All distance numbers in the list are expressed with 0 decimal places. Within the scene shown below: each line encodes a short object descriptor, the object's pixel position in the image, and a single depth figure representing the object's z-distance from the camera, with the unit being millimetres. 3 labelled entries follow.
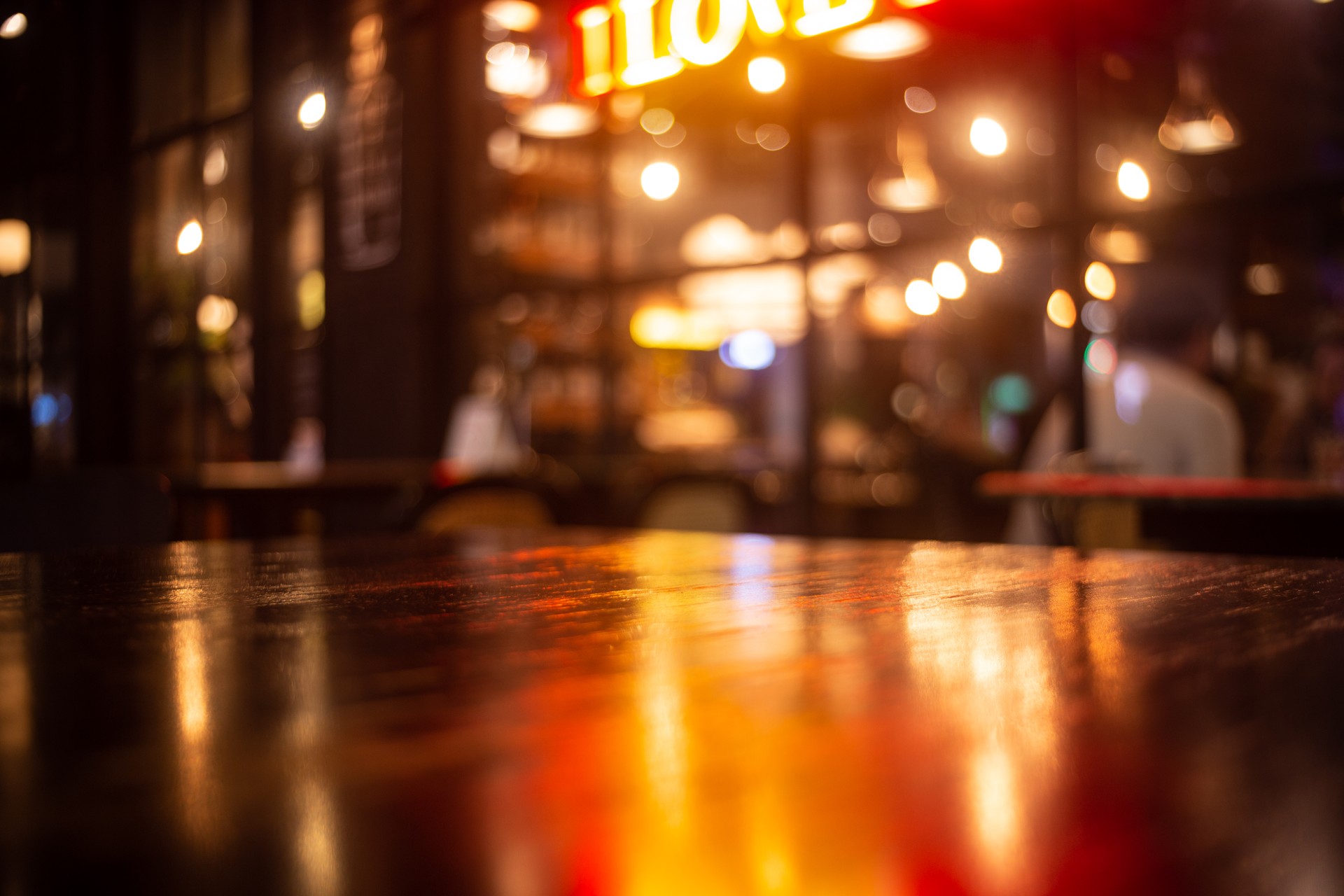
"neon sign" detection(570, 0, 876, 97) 3836
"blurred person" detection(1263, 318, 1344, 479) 4391
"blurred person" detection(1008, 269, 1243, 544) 3371
